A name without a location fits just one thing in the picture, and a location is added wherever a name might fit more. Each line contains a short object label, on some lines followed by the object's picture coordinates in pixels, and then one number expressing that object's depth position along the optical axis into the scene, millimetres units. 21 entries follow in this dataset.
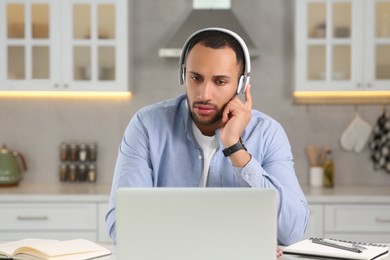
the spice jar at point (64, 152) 6436
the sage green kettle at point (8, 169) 6064
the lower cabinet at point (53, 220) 5590
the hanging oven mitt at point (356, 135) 6412
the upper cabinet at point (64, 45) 6029
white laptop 2144
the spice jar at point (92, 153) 6447
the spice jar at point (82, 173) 6430
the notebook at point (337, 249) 2712
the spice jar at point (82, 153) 6424
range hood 6017
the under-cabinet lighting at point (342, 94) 6154
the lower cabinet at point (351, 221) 5584
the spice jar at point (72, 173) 6418
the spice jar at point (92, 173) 6430
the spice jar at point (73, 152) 6424
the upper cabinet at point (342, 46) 5930
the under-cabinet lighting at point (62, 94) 6383
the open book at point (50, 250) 2699
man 3270
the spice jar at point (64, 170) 6442
